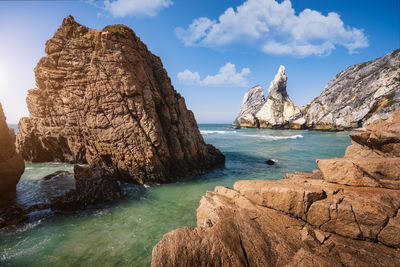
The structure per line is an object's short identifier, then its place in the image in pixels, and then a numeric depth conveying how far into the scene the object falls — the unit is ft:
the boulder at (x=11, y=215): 26.10
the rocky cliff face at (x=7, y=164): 30.94
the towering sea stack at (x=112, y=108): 45.93
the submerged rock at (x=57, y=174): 45.73
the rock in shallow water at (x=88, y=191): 31.86
